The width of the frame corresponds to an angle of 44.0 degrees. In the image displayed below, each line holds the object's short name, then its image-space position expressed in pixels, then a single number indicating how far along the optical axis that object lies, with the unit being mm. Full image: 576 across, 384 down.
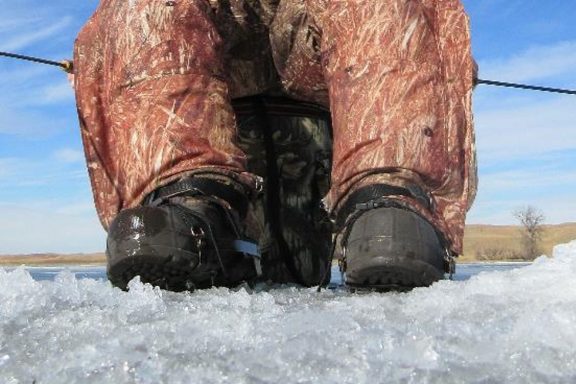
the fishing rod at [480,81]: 2238
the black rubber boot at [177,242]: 1311
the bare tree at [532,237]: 36894
